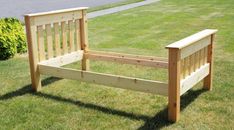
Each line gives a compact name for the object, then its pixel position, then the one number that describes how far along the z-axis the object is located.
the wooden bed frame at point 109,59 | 4.21
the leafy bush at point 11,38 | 7.35
